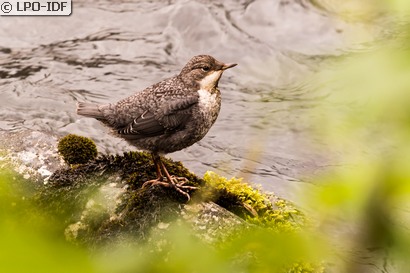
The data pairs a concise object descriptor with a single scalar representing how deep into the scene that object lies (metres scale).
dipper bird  8.02
